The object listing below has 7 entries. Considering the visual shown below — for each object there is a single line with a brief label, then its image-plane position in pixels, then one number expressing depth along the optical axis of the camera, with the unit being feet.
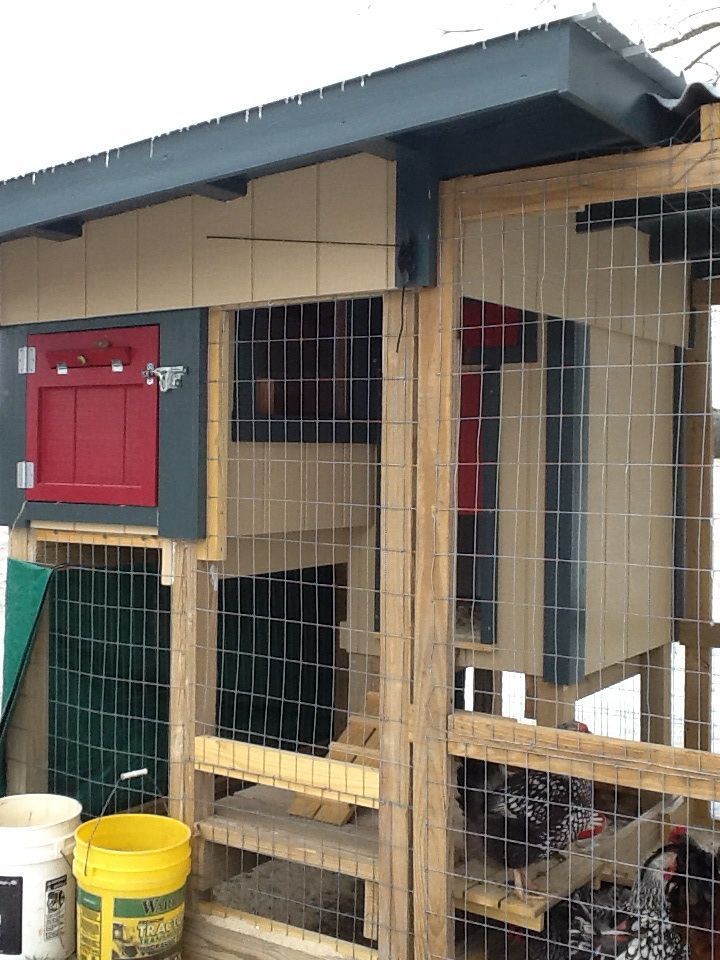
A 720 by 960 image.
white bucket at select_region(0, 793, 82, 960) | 12.25
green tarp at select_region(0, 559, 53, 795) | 14.26
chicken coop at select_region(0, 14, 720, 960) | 9.73
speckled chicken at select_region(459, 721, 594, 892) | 11.33
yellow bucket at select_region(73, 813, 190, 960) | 11.49
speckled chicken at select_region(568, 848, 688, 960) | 10.86
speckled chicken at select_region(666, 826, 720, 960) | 10.61
